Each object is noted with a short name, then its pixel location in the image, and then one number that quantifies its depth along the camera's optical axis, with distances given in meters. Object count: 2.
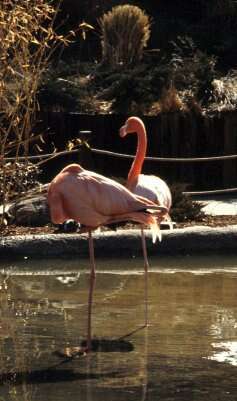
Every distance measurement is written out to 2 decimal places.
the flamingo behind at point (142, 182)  10.72
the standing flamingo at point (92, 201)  9.77
